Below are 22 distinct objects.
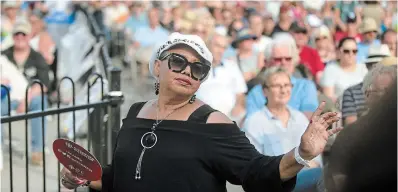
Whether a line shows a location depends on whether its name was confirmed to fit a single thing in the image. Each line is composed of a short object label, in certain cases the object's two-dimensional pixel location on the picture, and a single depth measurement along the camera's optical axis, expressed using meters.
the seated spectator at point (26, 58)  15.43
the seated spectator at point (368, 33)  15.69
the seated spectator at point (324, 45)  15.77
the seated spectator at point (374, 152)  2.01
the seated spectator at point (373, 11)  20.53
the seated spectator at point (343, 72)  12.92
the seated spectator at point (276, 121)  8.99
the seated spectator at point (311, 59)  14.28
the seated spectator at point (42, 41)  20.39
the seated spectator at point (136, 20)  26.21
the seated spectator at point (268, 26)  19.71
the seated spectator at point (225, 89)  11.64
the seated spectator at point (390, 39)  15.15
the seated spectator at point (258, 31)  16.76
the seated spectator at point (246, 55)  15.23
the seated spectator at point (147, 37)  23.42
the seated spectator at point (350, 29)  18.44
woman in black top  4.51
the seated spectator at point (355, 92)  10.01
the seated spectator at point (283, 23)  18.18
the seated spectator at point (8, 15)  19.82
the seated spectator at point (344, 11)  20.55
